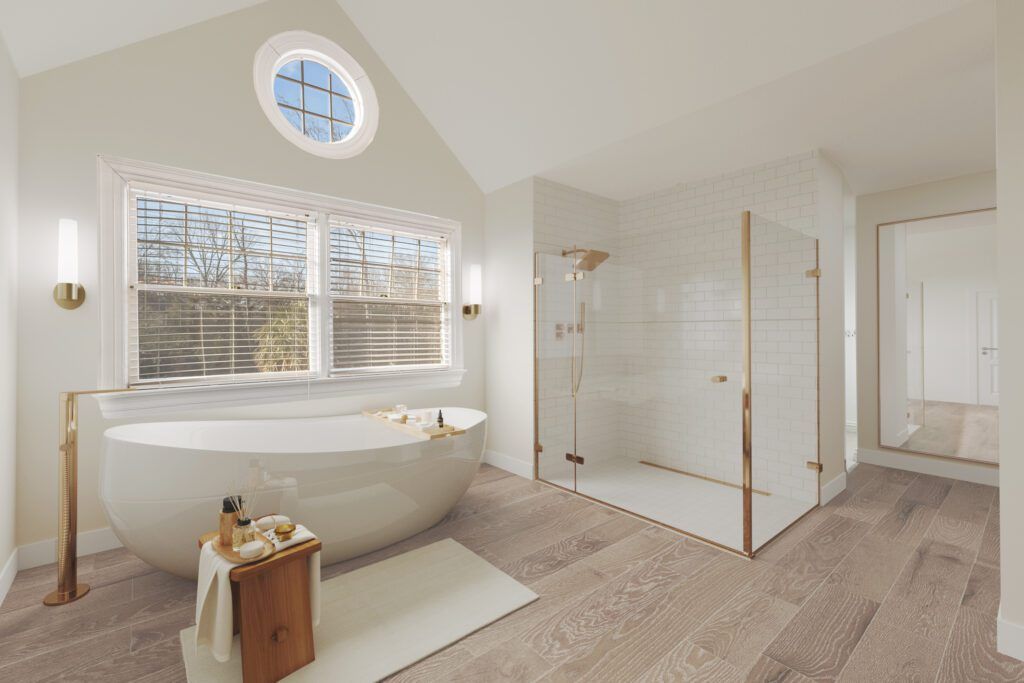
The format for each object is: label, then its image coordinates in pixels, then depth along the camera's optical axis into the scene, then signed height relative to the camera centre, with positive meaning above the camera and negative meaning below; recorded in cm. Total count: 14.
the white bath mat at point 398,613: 170 -121
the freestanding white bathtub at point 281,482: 203 -70
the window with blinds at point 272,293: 277 +37
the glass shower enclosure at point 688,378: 285 -26
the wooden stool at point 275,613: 155 -96
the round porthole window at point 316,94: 313 +186
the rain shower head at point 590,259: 352 +65
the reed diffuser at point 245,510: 168 -65
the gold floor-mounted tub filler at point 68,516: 211 -80
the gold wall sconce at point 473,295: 410 +44
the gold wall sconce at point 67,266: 236 +43
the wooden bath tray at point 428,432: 276 -57
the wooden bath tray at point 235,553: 157 -74
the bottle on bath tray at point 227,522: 168 -67
